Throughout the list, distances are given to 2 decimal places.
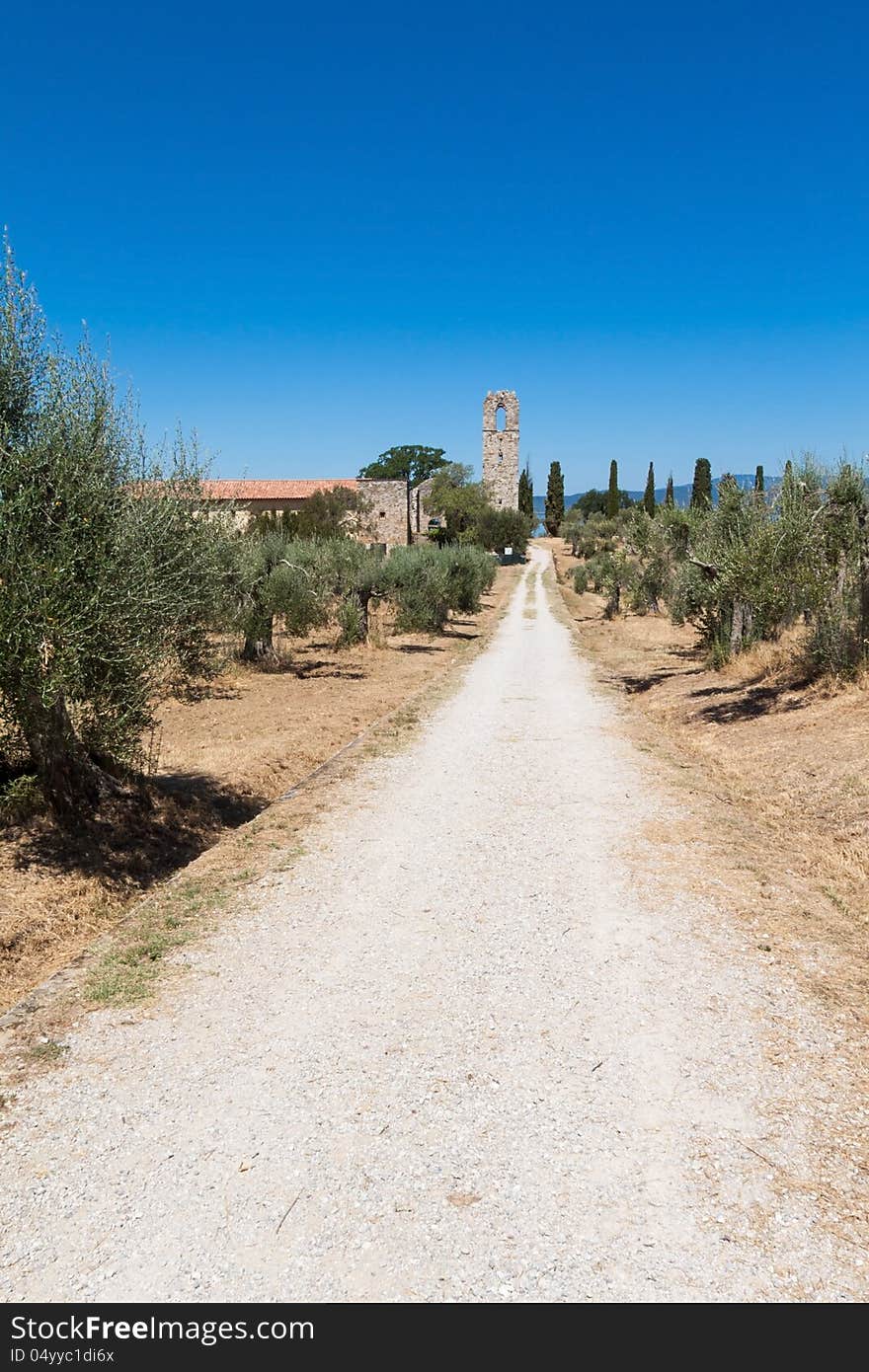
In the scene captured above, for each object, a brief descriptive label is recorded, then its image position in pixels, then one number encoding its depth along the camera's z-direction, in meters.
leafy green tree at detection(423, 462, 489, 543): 77.19
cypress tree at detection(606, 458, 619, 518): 89.12
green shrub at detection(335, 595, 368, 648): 25.73
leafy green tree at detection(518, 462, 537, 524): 97.19
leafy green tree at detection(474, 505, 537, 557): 77.81
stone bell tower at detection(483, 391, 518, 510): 93.44
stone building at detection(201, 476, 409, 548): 64.44
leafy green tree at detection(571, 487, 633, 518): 126.78
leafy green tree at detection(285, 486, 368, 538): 40.59
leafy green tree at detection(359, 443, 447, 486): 109.81
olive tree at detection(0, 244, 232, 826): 7.03
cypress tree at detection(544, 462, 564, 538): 105.56
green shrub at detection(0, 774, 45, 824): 8.73
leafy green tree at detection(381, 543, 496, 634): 29.14
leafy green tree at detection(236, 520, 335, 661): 21.64
